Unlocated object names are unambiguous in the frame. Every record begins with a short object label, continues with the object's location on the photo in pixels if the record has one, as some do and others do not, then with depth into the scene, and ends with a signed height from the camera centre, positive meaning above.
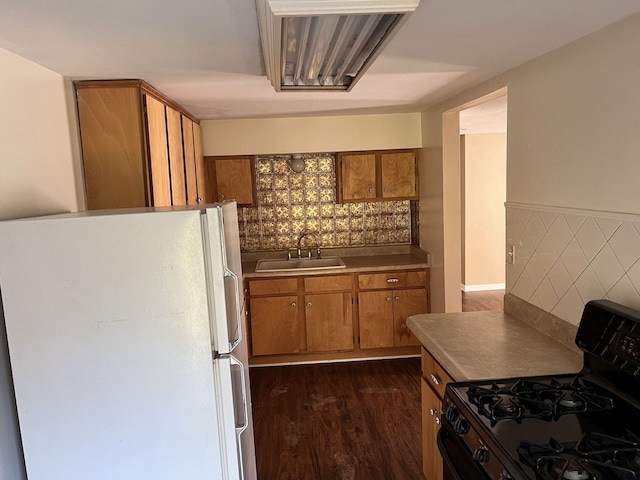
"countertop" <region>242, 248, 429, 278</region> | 3.96 -0.72
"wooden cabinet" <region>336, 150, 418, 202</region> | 4.27 +0.05
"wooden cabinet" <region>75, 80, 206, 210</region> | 2.24 +0.24
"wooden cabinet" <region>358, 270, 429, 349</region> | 4.05 -1.07
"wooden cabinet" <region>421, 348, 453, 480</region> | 2.07 -1.07
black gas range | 1.19 -0.72
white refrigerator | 1.35 -0.44
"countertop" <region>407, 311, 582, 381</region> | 1.77 -0.72
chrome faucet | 4.46 -0.54
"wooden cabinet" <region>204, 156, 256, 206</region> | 4.20 +0.08
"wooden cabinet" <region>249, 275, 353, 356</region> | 3.97 -1.09
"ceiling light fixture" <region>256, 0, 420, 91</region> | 1.18 +0.45
